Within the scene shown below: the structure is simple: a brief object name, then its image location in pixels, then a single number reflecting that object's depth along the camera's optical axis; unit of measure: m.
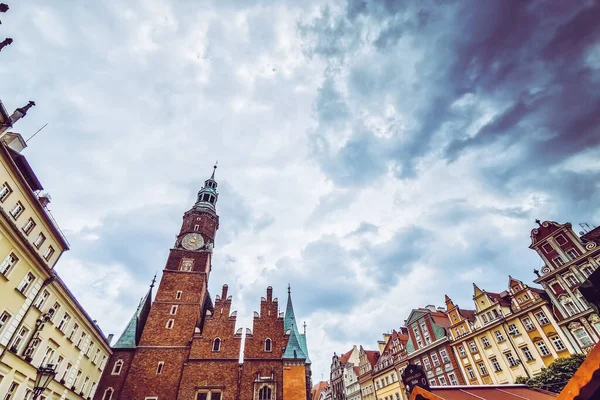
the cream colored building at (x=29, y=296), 17.17
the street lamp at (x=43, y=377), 12.25
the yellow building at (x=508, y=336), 31.75
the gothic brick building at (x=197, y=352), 28.55
